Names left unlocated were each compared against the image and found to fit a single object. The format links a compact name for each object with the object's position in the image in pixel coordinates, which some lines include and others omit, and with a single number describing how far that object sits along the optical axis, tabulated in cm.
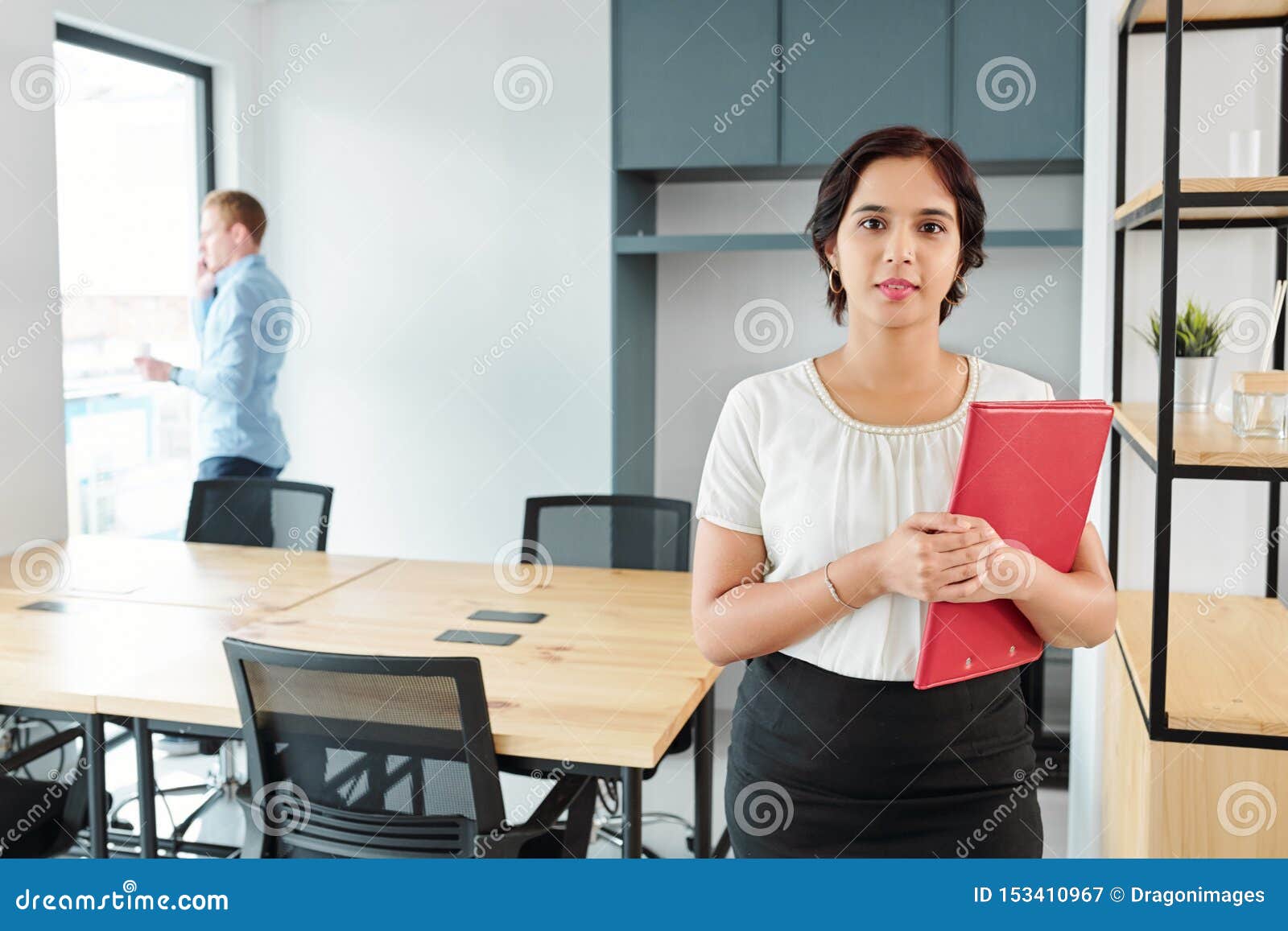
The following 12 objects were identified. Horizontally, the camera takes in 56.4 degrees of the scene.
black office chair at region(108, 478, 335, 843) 345
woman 136
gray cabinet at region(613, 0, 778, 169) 375
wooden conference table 208
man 392
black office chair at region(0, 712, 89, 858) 231
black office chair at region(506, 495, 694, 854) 321
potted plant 240
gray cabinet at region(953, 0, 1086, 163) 354
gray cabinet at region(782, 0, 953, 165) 363
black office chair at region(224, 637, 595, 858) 186
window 410
